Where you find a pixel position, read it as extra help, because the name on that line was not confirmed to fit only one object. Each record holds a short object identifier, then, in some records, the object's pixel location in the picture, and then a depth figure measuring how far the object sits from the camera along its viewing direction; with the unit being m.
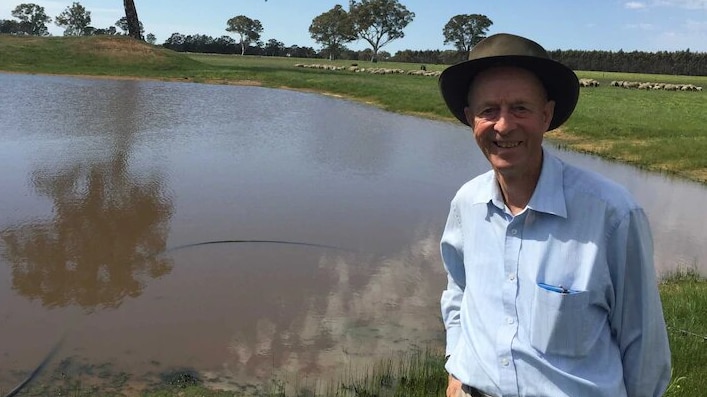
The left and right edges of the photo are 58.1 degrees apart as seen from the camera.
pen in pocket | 1.76
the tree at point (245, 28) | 110.94
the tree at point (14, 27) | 88.88
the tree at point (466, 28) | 106.44
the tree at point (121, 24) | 99.29
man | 1.75
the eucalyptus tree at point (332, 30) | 105.19
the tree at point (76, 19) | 98.06
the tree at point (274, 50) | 102.31
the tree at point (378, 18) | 103.12
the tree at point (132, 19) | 44.94
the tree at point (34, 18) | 101.12
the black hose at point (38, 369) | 4.01
